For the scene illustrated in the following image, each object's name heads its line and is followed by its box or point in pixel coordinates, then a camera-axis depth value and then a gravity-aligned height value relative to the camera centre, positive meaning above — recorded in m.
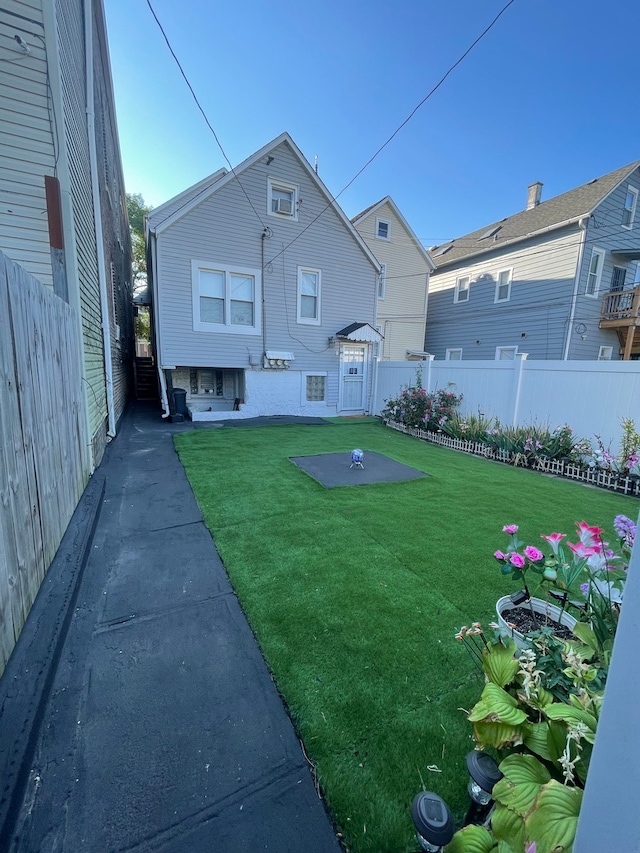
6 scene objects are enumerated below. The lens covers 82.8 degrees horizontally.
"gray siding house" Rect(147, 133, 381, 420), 9.34 +1.89
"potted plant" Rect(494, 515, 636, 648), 1.45 -0.85
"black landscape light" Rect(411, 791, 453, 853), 0.91 -1.15
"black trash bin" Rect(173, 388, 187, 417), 9.50 -1.08
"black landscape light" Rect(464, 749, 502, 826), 1.09 -1.23
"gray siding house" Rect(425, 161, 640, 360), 11.62 +3.27
